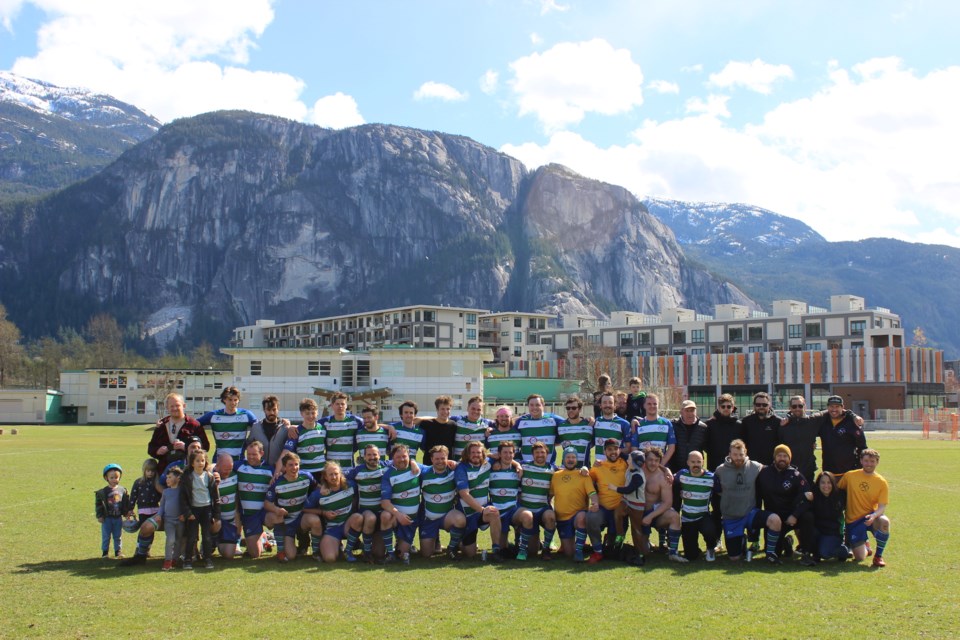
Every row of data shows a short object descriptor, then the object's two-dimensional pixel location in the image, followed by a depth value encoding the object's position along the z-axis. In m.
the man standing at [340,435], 12.29
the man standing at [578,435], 12.35
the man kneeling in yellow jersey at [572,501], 11.35
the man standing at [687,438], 12.19
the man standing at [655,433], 12.10
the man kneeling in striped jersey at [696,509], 11.23
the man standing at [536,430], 12.29
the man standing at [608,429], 12.23
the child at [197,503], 10.98
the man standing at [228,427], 12.21
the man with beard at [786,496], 11.12
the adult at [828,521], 11.13
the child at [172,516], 10.84
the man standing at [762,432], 12.23
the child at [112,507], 11.30
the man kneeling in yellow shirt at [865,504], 11.02
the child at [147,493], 11.33
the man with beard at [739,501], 11.22
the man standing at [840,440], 12.09
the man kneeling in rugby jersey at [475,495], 11.48
